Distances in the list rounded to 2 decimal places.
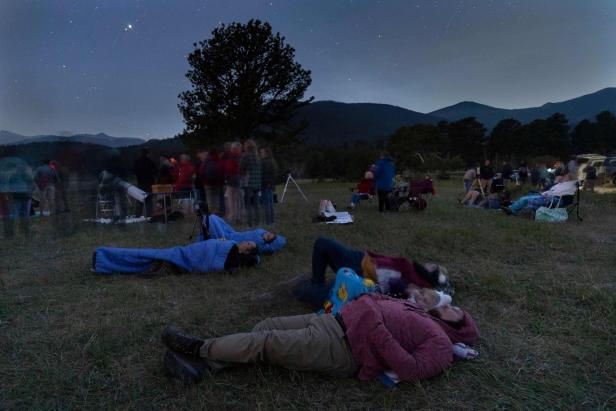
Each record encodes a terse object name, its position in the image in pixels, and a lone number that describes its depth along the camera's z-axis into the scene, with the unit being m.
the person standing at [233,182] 8.43
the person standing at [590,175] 14.34
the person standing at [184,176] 9.35
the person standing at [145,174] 9.27
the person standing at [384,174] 9.46
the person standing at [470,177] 12.86
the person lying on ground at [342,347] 2.18
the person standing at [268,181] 8.23
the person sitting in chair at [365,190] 11.00
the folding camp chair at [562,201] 8.32
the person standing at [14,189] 7.25
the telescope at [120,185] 8.63
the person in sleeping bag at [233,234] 5.29
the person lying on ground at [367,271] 3.14
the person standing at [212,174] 8.83
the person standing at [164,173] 9.47
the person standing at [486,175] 12.38
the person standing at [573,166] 12.23
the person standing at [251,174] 7.97
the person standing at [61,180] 10.81
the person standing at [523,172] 18.59
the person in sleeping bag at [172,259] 4.41
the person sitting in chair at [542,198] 8.23
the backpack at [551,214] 8.01
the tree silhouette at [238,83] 22.16
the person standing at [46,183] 10.44
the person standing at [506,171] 14.91
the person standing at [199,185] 9.30
